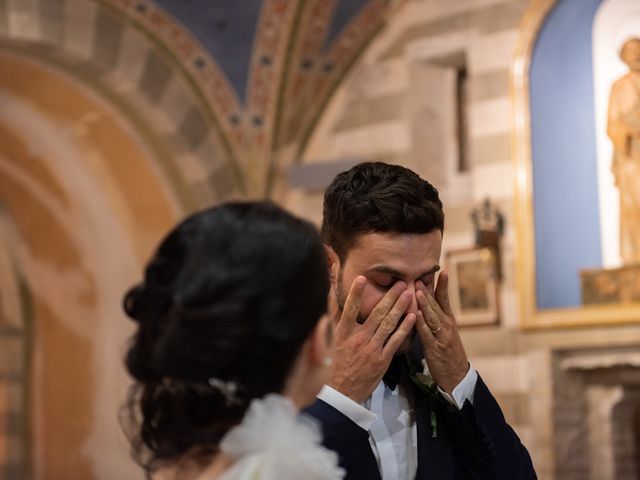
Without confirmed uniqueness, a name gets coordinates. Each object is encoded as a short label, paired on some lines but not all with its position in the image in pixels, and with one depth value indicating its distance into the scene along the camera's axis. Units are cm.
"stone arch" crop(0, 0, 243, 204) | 947
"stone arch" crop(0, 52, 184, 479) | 1049
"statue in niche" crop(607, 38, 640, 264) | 822
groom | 282
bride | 191
